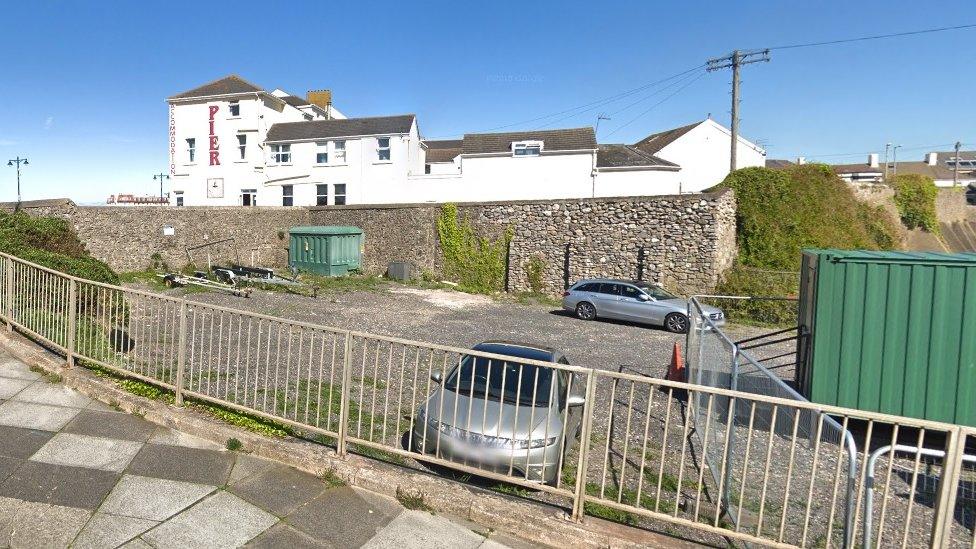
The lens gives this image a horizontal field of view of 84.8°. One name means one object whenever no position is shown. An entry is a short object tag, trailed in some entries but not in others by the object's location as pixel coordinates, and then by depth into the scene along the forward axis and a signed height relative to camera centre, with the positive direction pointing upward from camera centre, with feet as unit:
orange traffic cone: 32.60 -7.93
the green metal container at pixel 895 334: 22.47 -3.80
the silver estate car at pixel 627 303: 53.06 -6.58
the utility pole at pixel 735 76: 85.76 +27.01
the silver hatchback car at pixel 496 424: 15.93 -6.10
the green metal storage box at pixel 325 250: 76.28 -2.84
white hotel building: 104.17 +15.11
